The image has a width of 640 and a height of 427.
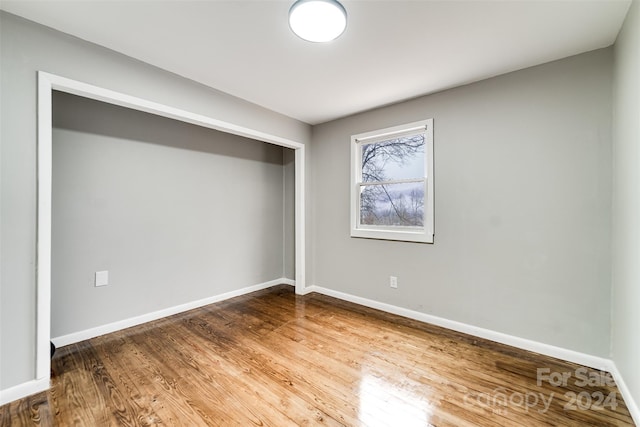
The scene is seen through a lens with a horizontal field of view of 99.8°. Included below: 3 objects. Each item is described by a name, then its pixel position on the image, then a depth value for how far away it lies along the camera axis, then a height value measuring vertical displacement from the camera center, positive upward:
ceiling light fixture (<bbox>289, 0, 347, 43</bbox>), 1.55 +1.17
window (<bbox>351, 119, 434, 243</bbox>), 2.97 +0.36
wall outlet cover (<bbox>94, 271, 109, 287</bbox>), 2.59 -0.64
